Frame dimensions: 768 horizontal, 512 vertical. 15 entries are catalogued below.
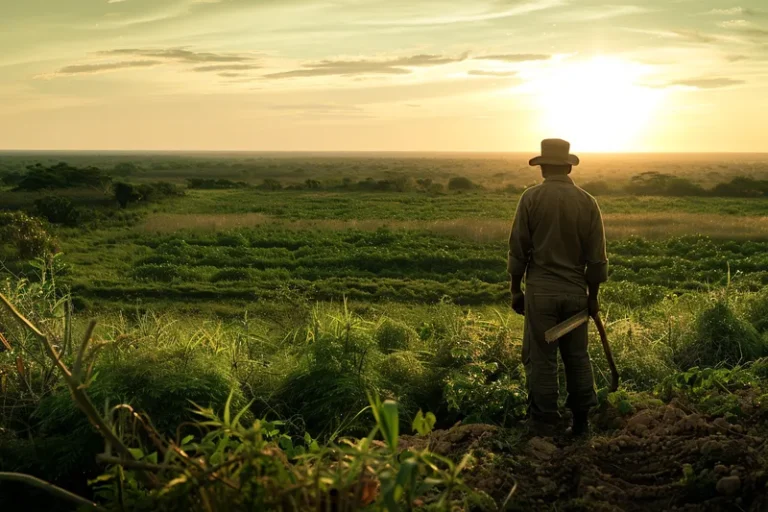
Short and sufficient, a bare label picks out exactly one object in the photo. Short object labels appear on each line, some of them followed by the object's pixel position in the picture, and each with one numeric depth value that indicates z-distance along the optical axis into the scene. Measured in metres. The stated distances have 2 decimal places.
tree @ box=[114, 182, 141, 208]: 34.06
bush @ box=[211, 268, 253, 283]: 16.20
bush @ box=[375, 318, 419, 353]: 7.70
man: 5.48
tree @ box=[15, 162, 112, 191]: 39.34
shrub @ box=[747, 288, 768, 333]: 8.54
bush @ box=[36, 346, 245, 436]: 5.41
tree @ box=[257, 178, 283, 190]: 52.91
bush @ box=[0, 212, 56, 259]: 18.06
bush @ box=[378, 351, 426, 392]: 6.68
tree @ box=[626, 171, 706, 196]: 46.81
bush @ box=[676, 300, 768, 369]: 7.52
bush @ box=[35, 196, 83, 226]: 25.45
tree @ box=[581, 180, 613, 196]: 48.22
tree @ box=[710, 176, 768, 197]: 45.00
